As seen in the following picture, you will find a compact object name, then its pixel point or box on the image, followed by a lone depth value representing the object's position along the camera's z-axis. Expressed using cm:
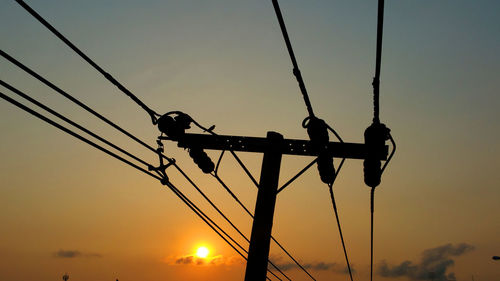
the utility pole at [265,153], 804
